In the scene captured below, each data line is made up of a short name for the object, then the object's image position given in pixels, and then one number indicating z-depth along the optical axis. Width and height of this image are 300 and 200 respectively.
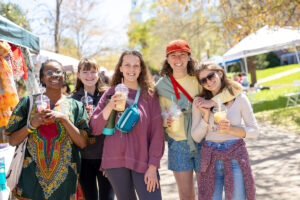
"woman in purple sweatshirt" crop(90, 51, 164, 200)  2.59
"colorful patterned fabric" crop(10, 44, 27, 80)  4.13
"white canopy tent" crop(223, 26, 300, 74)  13.17
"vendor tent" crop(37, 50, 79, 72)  10.52
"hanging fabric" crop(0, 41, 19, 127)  3.59
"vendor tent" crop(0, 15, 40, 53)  3.62
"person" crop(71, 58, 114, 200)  3.25
